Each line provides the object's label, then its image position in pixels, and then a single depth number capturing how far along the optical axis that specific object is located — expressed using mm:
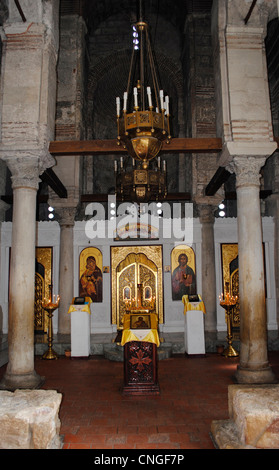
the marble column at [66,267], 10008
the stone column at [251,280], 6293
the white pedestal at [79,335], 8805
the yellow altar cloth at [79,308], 8873
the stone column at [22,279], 6078
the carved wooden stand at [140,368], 5871
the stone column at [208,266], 10117
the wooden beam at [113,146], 6910
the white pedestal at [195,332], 8742
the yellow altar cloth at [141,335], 5902
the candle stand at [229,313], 8805
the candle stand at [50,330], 8789
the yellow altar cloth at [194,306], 8781
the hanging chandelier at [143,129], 5004
